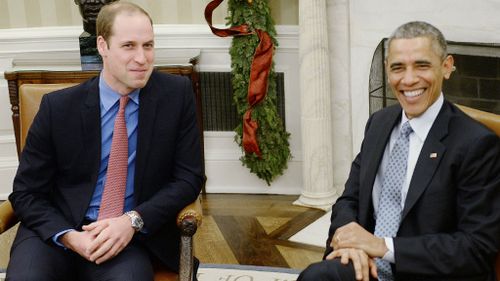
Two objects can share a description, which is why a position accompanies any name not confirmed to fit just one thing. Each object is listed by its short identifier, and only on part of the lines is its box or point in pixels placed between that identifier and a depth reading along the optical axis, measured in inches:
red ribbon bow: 179.0
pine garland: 178.4
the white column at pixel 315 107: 175.5
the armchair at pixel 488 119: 97.7
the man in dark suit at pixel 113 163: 105.4
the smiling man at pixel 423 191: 88.4
